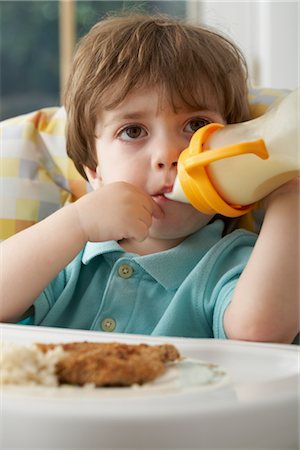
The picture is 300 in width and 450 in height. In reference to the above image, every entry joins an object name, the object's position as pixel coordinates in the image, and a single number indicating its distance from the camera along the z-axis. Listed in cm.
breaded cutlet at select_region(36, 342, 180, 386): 67
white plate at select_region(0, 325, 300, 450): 63
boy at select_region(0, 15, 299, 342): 84
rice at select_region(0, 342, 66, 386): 67
